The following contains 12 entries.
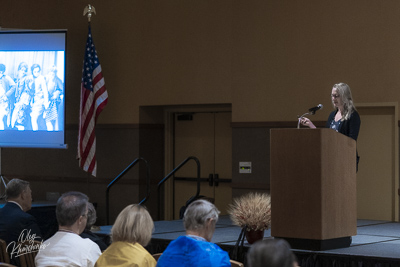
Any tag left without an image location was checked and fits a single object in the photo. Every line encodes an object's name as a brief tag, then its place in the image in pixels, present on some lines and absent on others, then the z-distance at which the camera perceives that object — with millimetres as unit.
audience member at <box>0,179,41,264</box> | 8049
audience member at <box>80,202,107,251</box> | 6770
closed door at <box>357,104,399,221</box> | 12672
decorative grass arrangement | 9052
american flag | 14690
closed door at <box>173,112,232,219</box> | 15159
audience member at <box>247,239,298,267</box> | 3494
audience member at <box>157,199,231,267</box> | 5174
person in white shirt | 5755
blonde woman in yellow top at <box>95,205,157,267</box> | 5403
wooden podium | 8184
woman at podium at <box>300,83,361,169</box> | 8952
